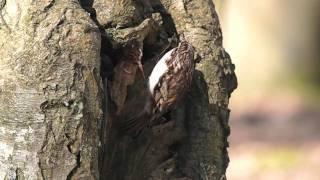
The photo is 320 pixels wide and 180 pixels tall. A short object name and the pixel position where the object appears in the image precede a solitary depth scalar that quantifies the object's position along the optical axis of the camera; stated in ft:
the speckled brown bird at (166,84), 16.81
